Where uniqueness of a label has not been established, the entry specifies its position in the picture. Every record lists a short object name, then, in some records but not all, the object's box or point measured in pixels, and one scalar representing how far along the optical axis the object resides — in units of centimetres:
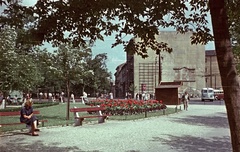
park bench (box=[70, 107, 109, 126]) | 1420
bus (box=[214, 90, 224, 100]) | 6633
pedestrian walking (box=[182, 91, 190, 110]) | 2809
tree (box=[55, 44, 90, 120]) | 1791
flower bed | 1959
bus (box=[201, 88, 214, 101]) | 6011
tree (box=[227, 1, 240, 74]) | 735
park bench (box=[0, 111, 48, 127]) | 1120
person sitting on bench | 1138
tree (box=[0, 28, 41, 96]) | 2895
